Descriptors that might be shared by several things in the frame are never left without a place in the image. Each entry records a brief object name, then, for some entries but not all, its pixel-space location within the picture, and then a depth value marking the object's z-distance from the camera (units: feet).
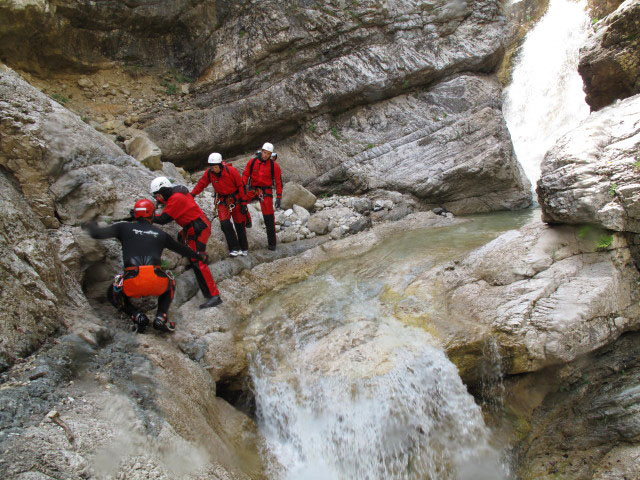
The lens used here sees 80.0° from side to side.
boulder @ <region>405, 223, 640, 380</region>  16.24
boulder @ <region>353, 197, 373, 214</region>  36.42
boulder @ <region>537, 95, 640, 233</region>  17.06
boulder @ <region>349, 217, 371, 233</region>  32.83
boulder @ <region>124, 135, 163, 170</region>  30.55
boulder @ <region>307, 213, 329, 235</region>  31.73
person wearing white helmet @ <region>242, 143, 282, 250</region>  25.23
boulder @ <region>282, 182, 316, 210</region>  34.91
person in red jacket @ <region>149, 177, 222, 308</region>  19.17
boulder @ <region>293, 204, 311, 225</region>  33.20
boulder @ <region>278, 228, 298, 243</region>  29.63
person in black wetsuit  15.62
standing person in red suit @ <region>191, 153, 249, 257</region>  23.18
